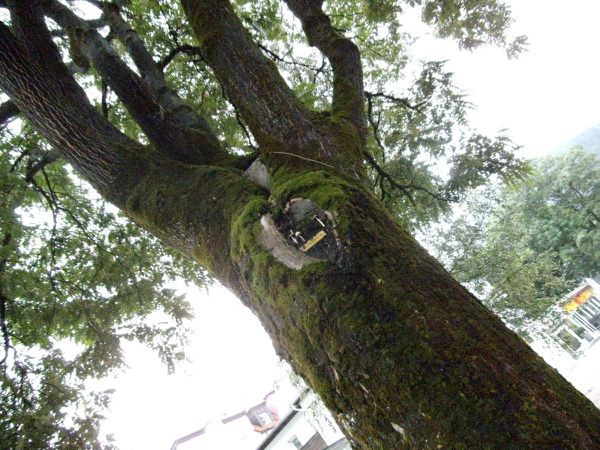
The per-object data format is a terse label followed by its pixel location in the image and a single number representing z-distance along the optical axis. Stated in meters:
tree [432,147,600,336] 13.02
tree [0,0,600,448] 1.32
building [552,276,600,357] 17.80
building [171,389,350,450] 31.61
